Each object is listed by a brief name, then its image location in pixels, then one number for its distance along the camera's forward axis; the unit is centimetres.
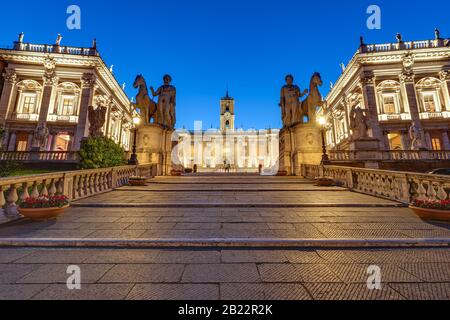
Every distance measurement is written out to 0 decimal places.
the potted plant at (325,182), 965
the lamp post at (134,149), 1162
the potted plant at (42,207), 422
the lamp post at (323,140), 1184
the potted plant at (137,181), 993
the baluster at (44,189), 542
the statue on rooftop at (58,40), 2683
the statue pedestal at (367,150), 1531
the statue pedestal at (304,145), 1455
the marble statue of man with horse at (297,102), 1442
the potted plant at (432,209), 413
